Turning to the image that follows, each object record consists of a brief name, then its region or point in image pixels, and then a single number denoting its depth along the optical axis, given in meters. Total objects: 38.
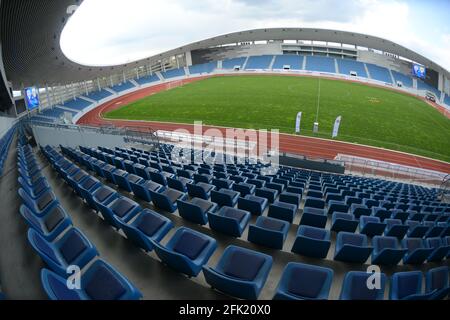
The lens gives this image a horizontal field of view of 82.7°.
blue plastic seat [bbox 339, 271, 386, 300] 2.99
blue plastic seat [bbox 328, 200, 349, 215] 6.37
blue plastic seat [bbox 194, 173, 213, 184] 7.56
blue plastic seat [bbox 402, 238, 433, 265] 4.28
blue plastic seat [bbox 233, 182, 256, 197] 7.00
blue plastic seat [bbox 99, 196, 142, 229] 4.51
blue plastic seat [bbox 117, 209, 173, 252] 3.87
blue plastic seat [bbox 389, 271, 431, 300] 3.16
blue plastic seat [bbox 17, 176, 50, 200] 5.47
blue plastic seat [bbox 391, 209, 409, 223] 6.46
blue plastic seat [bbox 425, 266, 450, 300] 3.40
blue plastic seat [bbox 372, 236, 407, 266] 4.06
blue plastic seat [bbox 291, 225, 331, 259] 3.98
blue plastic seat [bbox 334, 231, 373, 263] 3.98
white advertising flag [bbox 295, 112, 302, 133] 19.37
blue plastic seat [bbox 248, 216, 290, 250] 4.24
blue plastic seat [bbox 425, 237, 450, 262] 4.43
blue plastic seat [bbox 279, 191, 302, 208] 6.39
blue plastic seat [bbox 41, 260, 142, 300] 2.43
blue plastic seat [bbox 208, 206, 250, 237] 4.54
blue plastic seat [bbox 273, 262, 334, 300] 3.00
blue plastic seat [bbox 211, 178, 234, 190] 7.21
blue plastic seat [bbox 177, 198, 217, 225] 4.93
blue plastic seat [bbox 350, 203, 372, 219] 6.39
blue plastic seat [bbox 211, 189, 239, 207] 5.89
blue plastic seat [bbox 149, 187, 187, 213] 5.47
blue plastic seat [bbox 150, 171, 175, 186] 7.24
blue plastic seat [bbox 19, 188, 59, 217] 4.63
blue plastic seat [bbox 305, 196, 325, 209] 6.46
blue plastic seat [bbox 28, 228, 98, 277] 2.97
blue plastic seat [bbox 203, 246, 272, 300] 2.93
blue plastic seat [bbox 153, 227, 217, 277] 3.34
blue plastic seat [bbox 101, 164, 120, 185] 7.09
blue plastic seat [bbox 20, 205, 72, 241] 3.86
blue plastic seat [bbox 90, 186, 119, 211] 5.21
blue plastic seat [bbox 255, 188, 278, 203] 6.76
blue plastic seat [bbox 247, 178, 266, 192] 7.94
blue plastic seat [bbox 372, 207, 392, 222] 6.41
